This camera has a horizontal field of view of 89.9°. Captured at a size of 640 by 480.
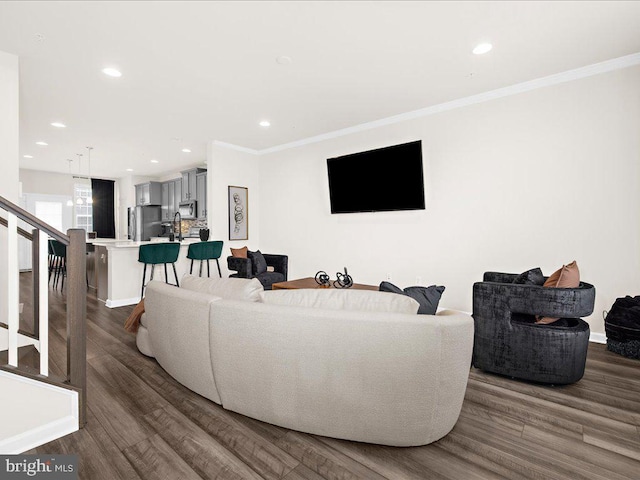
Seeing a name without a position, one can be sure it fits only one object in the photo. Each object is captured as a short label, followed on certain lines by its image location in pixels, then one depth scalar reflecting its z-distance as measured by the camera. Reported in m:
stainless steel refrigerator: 8.65
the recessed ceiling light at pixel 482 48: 2.81
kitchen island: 4.70
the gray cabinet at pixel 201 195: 7.29
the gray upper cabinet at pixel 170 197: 8.13
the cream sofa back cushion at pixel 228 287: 1.95
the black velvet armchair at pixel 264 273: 4.70
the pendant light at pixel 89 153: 6.28
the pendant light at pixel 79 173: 6.83
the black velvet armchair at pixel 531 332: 2.29
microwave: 7.49
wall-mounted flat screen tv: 4.41
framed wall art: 6.00
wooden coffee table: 3.70
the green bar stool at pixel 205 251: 5.13
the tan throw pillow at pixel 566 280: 2.43
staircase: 1.61
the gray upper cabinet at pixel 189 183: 7.54
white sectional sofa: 1.53
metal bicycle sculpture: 3.59
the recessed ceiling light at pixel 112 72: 3.18
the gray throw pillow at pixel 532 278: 2.65
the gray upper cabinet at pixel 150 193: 8.64
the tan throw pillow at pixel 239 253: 5.04
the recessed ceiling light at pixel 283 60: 2.98
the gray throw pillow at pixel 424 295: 1.90
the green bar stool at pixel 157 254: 4.55
